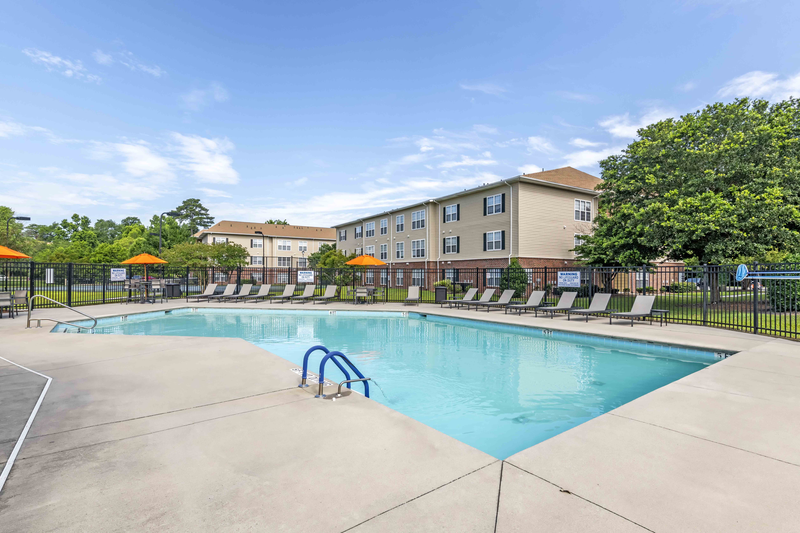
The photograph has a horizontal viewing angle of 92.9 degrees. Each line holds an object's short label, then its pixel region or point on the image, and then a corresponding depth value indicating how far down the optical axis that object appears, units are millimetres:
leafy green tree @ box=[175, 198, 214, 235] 71812
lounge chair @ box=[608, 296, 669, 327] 11422
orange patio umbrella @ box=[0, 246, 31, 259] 12252
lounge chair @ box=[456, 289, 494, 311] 16625
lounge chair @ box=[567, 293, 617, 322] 12781
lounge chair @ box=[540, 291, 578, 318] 13609
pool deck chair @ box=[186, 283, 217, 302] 20734
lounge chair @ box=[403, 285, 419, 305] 19173
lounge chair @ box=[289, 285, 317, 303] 19845
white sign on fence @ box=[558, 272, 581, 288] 15251
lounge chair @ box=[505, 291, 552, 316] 14703
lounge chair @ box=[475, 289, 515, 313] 16198
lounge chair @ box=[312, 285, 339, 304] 19594
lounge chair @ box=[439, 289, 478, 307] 17562
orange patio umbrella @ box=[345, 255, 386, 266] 20698
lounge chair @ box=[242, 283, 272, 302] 20344
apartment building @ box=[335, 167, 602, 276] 24781
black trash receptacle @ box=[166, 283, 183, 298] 21141
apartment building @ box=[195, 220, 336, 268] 48750
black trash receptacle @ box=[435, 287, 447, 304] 19359
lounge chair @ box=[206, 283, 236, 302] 20516
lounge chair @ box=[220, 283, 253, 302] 20798
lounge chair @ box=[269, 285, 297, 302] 20664
